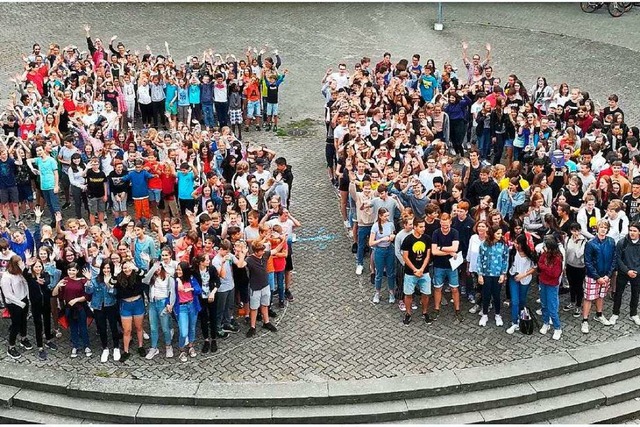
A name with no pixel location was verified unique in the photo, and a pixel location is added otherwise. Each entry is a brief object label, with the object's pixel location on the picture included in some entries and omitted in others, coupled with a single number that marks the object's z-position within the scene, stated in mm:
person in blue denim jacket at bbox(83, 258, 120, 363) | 11820
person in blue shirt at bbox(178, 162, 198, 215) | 15533
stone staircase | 11555
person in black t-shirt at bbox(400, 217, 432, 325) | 12750
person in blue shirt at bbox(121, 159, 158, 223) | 15578
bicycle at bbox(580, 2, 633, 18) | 31047
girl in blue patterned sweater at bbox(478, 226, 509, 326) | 12492
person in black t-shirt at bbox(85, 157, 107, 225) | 15547
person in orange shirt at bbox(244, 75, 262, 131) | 20609
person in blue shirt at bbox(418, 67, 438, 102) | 20375
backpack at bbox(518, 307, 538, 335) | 12805
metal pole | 30344
